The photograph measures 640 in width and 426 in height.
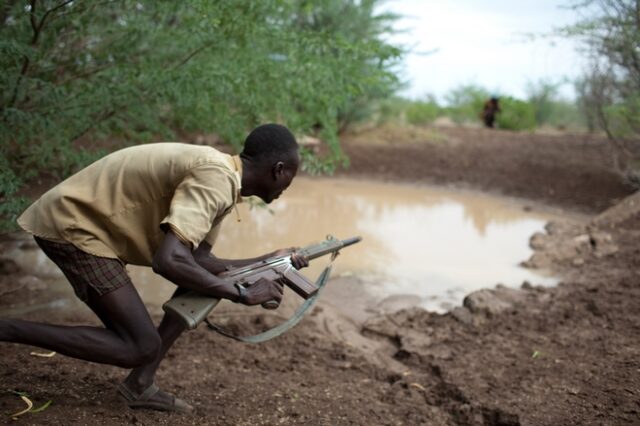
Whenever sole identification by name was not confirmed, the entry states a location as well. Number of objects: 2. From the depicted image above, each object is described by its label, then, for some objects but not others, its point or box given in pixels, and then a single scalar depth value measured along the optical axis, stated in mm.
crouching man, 2535
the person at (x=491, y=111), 18297
